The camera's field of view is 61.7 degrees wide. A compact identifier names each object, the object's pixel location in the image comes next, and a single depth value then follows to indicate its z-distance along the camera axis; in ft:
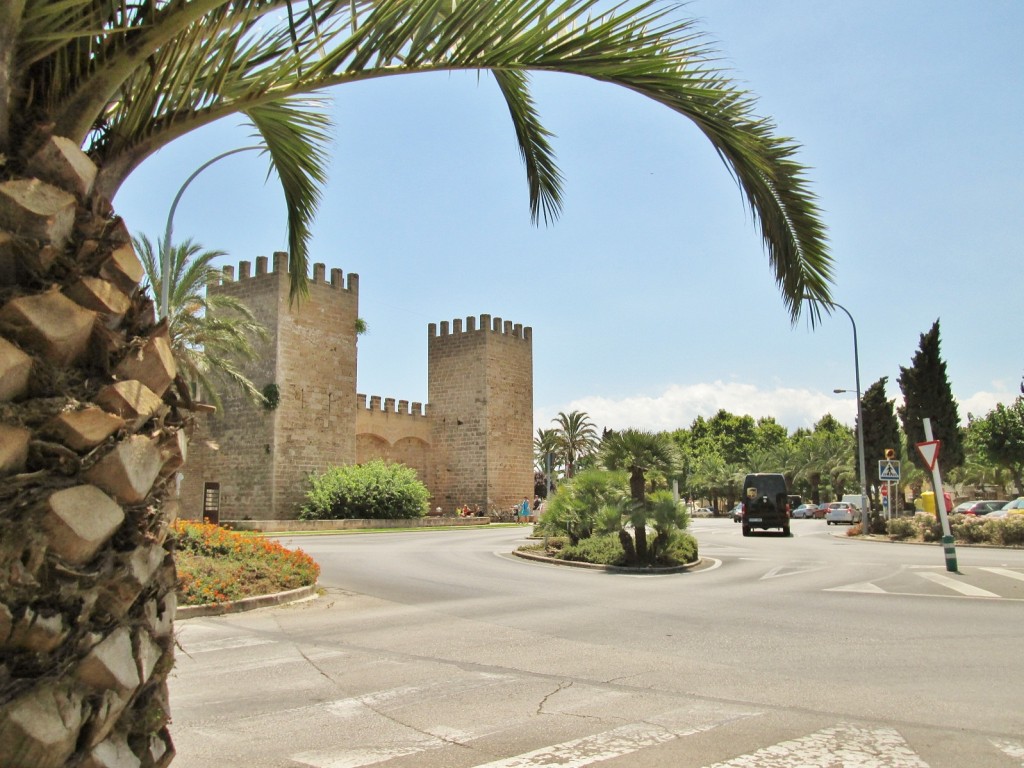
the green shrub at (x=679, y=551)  56.44
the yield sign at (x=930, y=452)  50.11
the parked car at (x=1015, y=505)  104.77
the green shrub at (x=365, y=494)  112.57
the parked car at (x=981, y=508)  130.70
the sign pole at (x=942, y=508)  50.00
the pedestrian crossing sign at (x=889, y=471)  85.56
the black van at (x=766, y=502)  99.91
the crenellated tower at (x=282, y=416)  114.52
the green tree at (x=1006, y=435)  146.41
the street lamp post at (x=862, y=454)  97.55
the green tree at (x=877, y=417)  146.41
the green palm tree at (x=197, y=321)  77.92
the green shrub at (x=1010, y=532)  76.43
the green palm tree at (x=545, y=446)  234.05
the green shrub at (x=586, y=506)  57.16
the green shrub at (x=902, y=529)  88.53
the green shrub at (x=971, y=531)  80.33
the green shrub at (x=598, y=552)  56.57
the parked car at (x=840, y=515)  149.89
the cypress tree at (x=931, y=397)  123.24
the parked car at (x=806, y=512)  198.39
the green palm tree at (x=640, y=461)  55.11
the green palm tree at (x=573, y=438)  237.86
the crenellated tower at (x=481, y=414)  148.66
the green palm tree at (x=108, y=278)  7.39
